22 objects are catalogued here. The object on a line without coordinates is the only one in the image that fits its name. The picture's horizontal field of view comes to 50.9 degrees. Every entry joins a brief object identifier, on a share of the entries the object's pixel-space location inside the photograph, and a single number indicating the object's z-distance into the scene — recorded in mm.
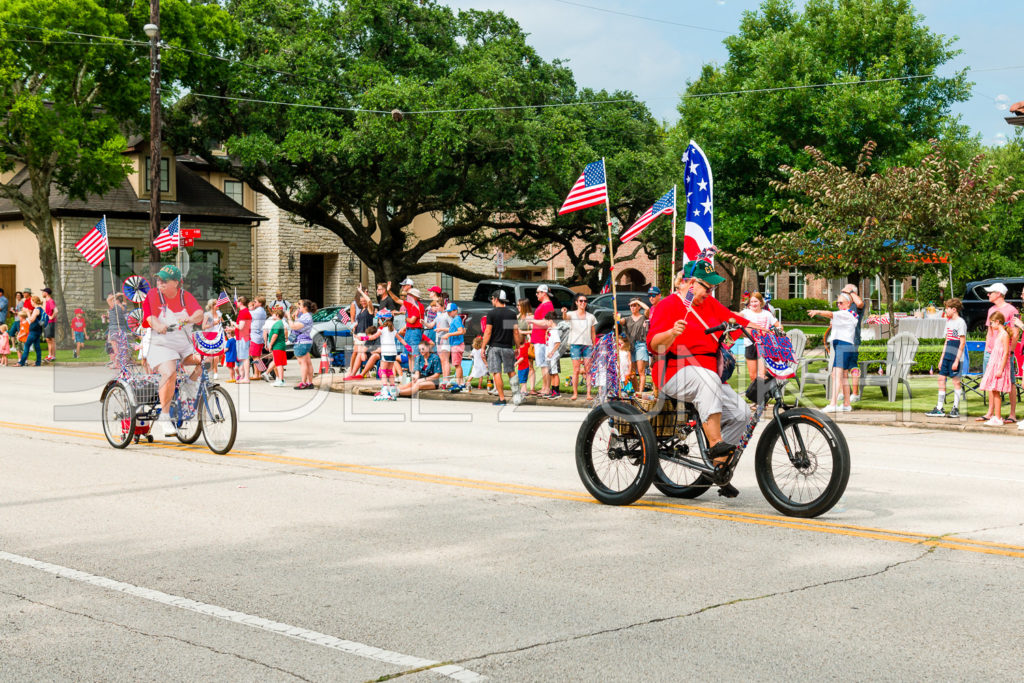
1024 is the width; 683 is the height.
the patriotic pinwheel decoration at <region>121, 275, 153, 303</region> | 12448
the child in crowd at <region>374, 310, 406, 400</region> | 19531
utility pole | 27688
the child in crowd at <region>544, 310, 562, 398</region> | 19062
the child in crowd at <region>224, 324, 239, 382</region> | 23453
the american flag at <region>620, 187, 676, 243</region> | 20734
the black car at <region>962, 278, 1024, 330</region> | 26812
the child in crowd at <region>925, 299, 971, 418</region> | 15227
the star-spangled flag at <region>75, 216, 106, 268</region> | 28266
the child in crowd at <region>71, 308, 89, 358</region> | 31938
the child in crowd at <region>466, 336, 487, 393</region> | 20438
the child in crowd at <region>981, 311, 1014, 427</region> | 14219
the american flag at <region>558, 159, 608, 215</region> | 21000
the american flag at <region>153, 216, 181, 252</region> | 28483
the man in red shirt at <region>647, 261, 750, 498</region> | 7703
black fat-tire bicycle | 7316
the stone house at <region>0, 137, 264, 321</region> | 40531
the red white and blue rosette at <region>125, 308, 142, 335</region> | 12039
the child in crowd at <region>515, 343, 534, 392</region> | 18766
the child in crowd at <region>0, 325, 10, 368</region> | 29016
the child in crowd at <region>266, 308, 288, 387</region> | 22109
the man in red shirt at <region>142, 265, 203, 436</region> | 11188
